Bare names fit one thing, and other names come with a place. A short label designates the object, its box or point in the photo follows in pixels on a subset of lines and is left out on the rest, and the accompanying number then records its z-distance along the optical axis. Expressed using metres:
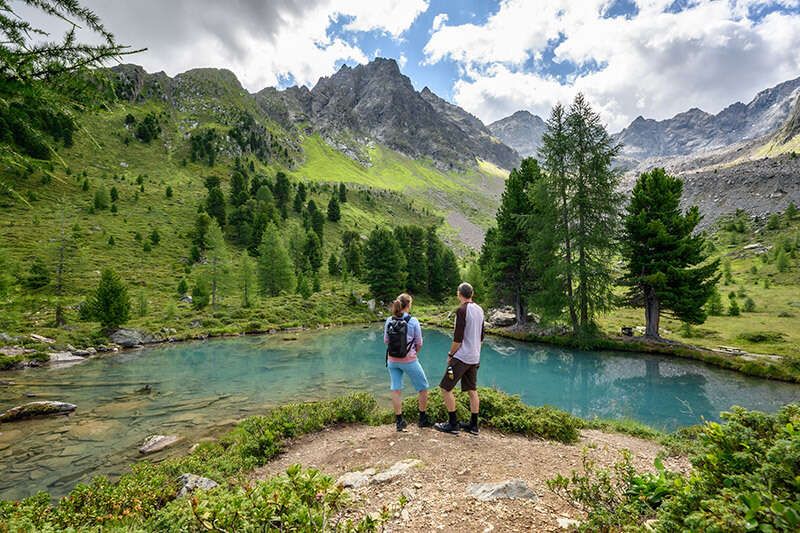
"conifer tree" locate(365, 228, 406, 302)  54.66
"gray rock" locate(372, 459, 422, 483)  6.10
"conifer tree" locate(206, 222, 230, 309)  45.16
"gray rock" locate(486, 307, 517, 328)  35.00
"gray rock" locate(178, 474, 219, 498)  6.48
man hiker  7.88
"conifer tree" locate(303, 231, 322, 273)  73.51
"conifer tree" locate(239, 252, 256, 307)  46.81
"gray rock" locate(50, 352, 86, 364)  24.04
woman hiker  8.23
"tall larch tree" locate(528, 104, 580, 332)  27.72
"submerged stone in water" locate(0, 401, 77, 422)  13.09
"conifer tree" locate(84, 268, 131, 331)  29.66
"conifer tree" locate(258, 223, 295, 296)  57.00
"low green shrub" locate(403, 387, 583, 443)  8.85
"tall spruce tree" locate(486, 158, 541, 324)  33.41
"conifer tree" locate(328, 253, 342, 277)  74.69
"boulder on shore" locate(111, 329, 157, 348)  29.80
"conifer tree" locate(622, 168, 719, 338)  23.55
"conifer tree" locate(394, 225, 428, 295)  62.06
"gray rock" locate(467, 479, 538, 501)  5.08
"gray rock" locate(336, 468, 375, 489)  5.97
